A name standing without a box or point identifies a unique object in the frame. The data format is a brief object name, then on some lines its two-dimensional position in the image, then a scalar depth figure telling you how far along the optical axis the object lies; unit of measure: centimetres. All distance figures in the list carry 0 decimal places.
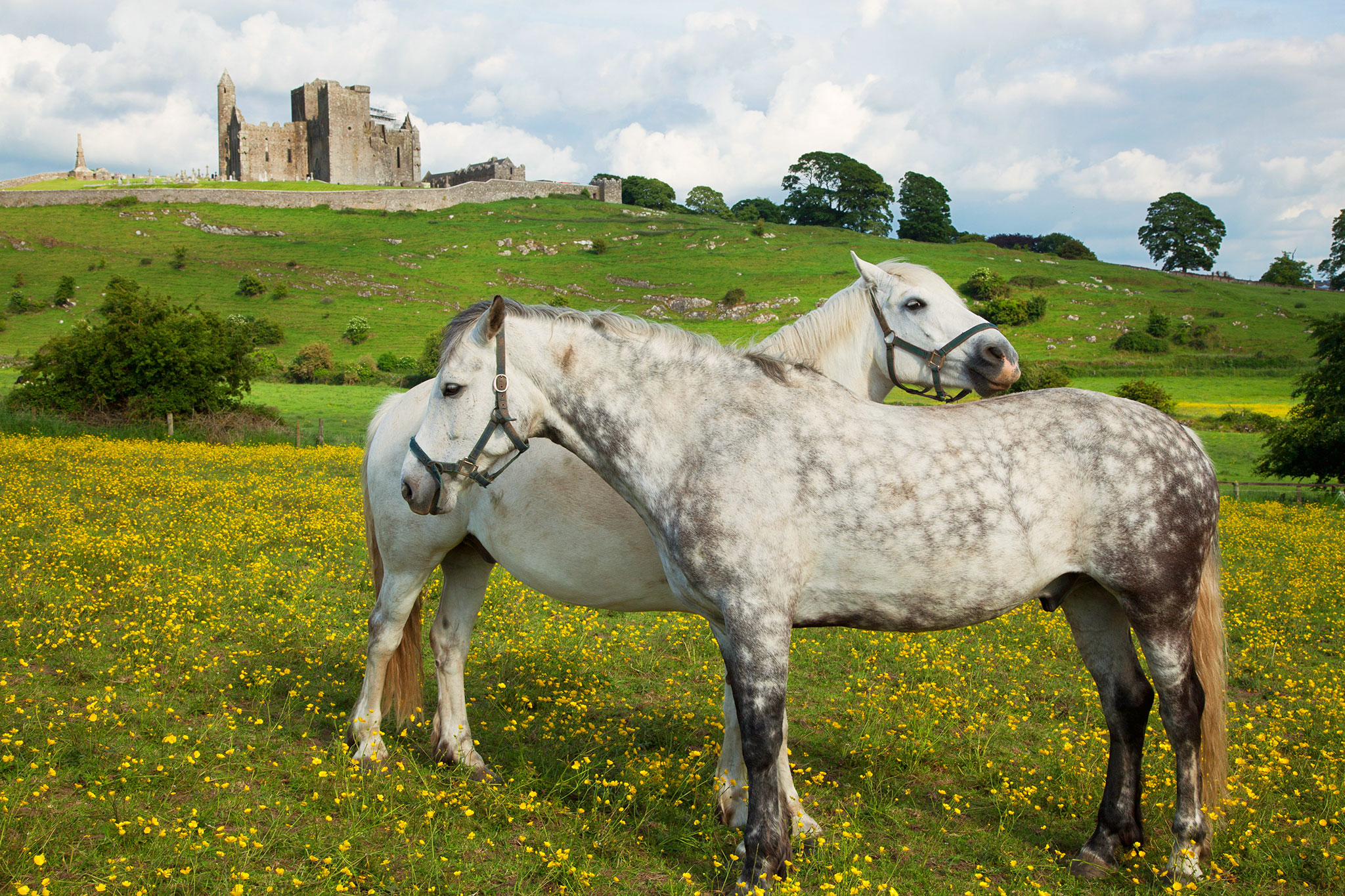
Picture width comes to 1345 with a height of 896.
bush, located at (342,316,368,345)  6012
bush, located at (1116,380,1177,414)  3709
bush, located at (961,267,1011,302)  7681
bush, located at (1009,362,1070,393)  4016
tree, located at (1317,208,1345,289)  9062
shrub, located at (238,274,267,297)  7094
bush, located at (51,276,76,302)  6253
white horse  469
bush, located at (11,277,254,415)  2434
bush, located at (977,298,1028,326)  6969
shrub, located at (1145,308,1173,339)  6819
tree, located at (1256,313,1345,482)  2347
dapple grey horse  393
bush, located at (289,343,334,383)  4912
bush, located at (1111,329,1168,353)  6356
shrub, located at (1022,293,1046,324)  7225
